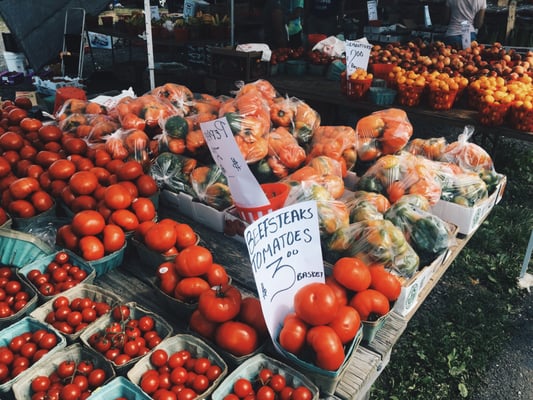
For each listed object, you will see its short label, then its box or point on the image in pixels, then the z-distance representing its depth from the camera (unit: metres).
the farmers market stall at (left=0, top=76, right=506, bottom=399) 1.41
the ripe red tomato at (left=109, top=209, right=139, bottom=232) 1.95
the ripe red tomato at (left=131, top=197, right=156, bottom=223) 2.03
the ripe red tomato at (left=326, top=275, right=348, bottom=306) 1.54
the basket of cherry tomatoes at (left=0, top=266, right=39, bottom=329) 1.58
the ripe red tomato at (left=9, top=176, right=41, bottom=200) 2.13
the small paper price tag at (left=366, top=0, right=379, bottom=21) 9.70
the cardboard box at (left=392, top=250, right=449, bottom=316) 1.67
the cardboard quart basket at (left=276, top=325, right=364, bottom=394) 1.34
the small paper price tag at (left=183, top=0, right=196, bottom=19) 9.99
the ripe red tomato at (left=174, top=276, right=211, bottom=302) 1.60
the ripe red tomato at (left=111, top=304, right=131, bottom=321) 1.54
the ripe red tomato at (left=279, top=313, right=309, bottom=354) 1.39
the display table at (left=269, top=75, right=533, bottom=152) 3.99
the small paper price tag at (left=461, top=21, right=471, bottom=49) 6.07
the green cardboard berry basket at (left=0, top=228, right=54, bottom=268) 1.88
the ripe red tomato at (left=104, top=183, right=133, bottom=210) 1.97
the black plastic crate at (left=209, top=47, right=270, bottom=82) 5.28
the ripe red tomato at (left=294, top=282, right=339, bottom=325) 1.38
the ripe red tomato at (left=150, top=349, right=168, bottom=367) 1.42
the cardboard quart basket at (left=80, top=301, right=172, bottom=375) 1.50
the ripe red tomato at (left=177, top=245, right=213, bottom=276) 1.62
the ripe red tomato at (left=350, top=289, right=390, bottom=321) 1.51
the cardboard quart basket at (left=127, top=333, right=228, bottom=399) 1.36
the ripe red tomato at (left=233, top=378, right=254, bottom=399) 1.32
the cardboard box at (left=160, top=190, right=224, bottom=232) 2.21
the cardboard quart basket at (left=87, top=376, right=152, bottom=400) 1.30
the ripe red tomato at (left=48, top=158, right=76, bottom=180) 2.23
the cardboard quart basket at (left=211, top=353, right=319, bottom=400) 1.32
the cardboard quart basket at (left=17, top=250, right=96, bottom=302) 1.70
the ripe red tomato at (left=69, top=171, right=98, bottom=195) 2.08
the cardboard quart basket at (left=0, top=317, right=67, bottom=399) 1.34
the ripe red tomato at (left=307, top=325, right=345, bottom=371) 1.31
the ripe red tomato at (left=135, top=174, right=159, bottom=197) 2.17
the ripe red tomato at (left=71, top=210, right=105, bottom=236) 1.85
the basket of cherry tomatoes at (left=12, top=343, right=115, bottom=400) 1.31
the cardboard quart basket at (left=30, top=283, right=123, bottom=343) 1.59
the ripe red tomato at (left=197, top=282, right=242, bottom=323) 1.45
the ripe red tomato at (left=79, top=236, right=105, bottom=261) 1.81
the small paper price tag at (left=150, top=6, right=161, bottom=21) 9.00
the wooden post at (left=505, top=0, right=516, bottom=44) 8.25
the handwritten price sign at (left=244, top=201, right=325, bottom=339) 1.41
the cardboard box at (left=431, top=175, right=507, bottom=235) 2.22
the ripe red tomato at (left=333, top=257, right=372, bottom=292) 1.55
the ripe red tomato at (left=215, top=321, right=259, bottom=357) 1.43
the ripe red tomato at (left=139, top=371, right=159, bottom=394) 1.33
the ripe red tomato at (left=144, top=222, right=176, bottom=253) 1.79
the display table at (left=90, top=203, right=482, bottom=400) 1.48
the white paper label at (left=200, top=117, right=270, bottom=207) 1.88
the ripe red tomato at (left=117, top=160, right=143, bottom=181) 2.18
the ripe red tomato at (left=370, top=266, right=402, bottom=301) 1.58
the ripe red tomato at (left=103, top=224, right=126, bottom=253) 1.86
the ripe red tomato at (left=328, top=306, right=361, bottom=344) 1.40
